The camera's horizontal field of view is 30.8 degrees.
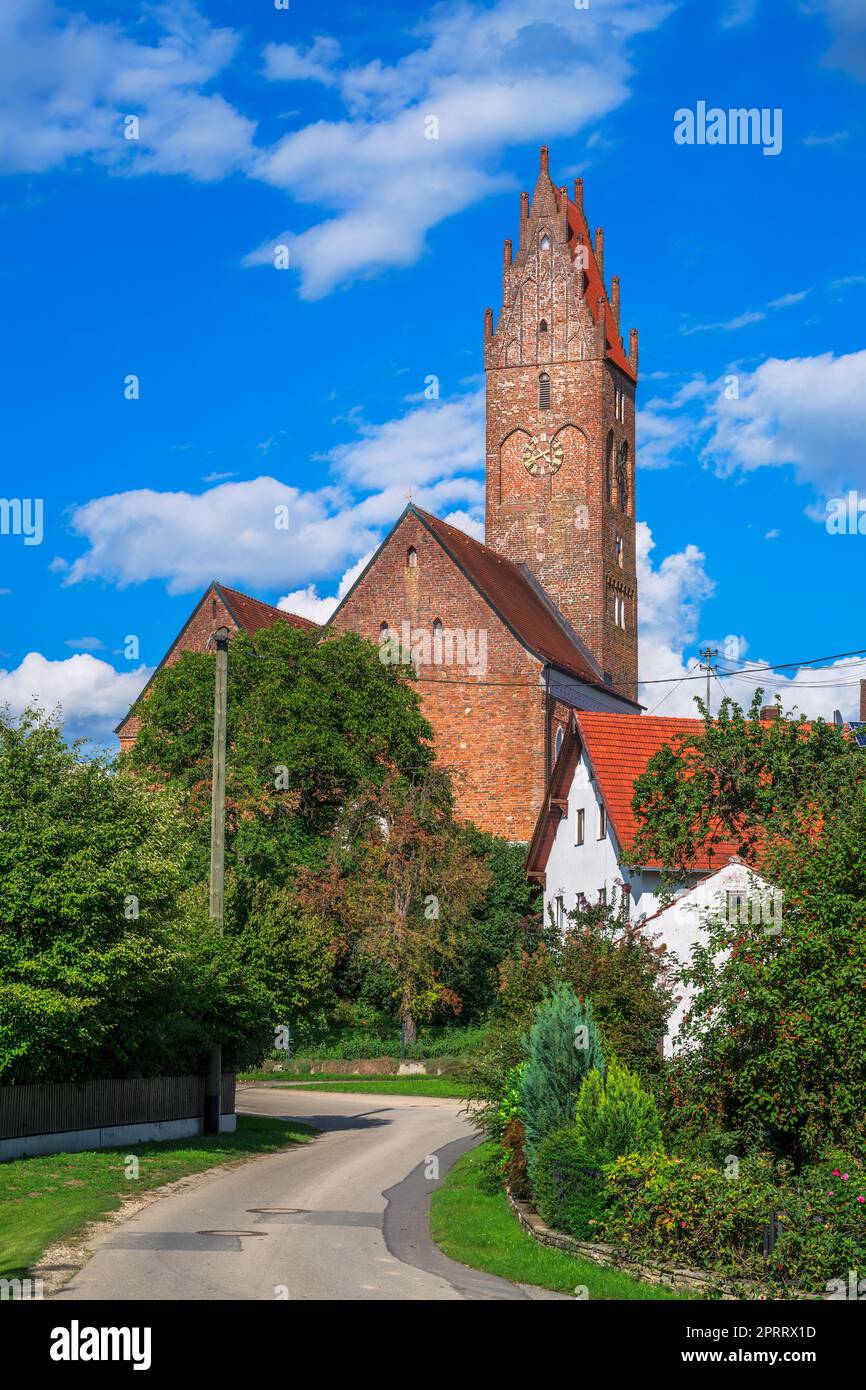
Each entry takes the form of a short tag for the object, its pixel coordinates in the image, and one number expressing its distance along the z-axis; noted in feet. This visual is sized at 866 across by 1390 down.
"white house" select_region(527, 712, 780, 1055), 114.32
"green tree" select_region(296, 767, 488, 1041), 150.00
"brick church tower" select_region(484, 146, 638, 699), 234.58
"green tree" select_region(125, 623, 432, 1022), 155.33
